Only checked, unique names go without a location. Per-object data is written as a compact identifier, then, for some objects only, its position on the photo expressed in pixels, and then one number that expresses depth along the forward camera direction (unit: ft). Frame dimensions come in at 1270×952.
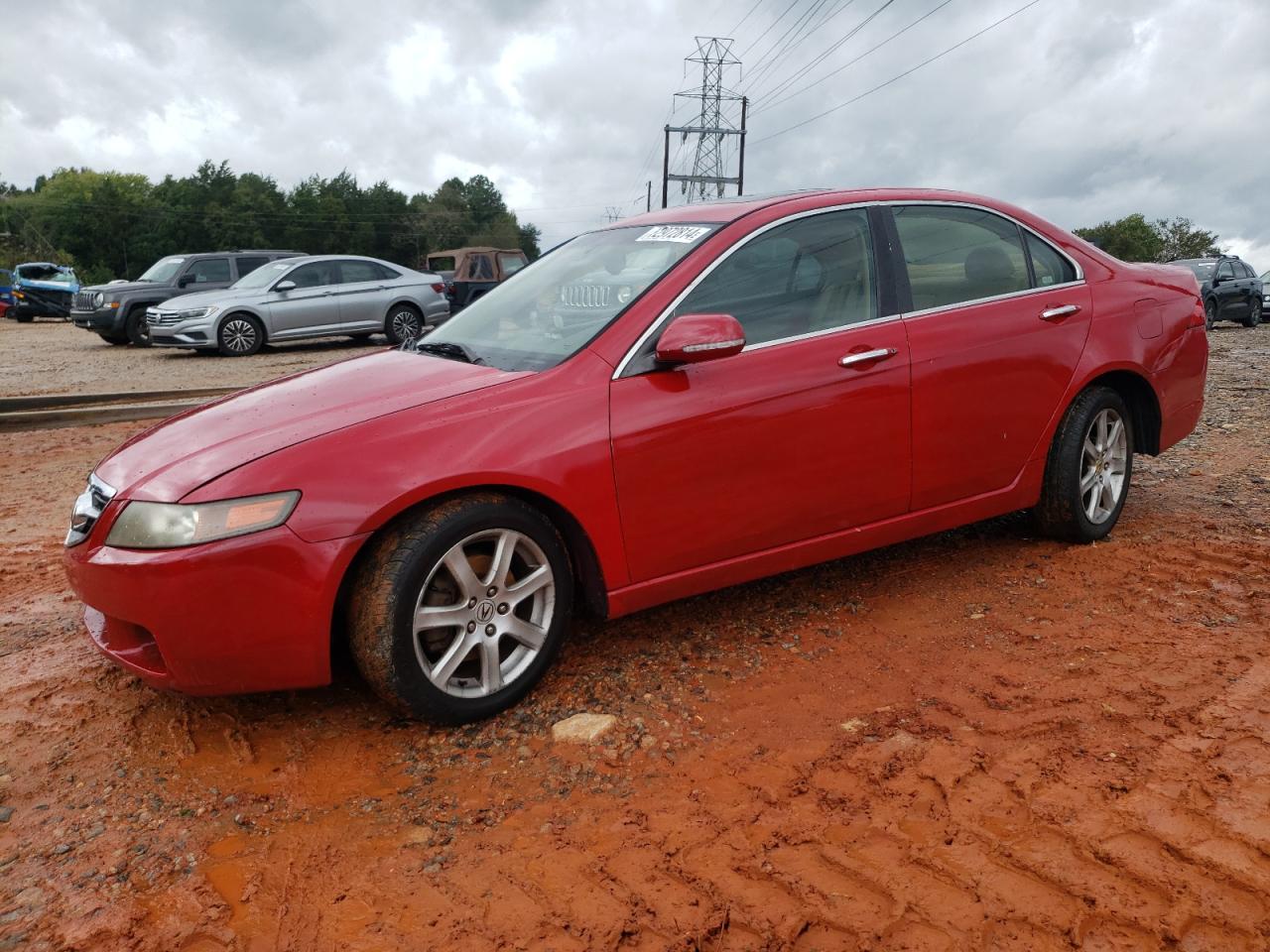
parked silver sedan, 48.19
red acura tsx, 9.09
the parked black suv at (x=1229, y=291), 65.87
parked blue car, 91.25
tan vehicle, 63.36
